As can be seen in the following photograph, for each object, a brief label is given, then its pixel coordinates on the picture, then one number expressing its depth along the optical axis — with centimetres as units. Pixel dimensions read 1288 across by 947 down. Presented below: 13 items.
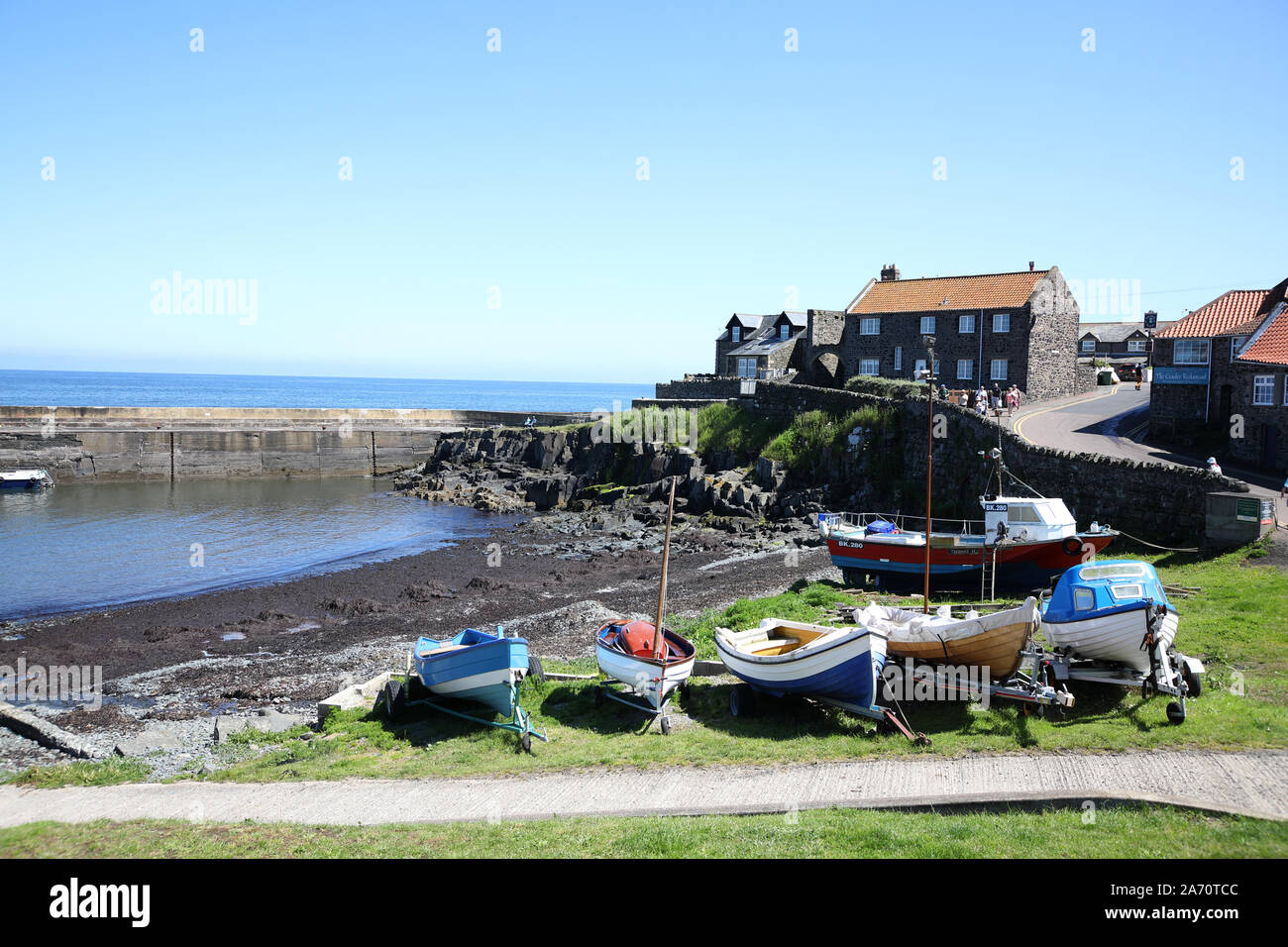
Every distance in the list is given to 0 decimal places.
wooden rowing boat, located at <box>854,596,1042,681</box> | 1369
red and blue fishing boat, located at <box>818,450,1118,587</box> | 2422
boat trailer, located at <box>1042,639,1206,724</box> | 1267
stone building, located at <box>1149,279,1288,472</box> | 3059
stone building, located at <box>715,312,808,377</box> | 6209
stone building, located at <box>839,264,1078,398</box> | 4812
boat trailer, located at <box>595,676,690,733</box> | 1526
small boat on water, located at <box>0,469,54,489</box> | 5903
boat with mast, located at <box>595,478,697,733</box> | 1559
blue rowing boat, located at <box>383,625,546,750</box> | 1579
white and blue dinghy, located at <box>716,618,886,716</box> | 1393
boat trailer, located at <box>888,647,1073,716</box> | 1343
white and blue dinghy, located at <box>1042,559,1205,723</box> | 1303
